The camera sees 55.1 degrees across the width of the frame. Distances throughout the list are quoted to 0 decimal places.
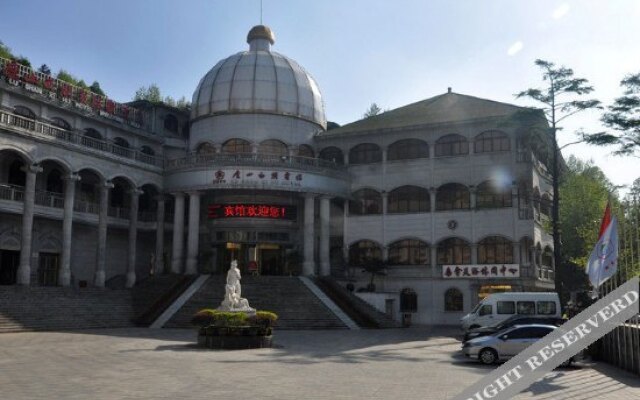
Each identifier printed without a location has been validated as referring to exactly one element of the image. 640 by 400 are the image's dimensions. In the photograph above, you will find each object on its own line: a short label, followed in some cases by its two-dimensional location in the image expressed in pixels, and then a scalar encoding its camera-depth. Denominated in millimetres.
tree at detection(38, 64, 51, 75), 54775
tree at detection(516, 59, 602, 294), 32750
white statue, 27453
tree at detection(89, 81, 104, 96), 70588
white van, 32406
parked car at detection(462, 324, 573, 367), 20938
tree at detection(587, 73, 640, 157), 32481
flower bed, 23984
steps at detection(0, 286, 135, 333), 32844
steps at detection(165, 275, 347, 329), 36688
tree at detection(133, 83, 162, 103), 88562
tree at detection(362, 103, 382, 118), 80456
